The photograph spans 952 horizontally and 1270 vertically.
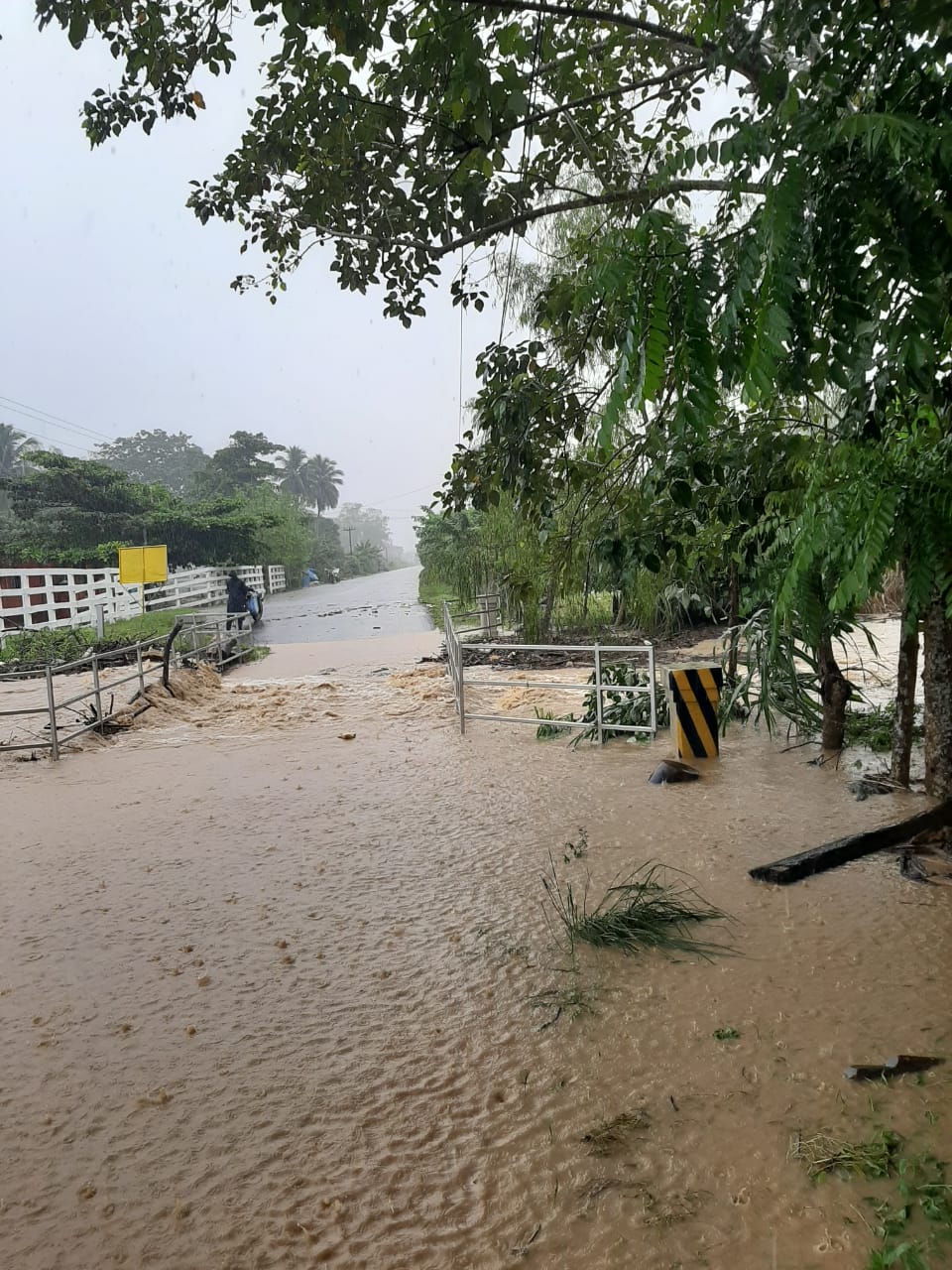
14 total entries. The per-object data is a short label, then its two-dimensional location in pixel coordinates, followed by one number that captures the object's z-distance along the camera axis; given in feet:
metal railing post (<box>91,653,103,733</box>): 35.48
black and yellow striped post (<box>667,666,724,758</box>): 27.09
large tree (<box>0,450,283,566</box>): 102.53
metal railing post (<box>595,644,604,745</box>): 29.68
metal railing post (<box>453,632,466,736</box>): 34.56
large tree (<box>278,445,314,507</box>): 299.99
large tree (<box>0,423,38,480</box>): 164.39
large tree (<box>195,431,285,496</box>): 188.34
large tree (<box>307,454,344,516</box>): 314.55
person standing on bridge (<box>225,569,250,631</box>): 75.54
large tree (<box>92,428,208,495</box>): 224.53
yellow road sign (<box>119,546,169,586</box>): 68.90
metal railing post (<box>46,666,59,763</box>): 32.40
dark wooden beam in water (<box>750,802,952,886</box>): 17.79
